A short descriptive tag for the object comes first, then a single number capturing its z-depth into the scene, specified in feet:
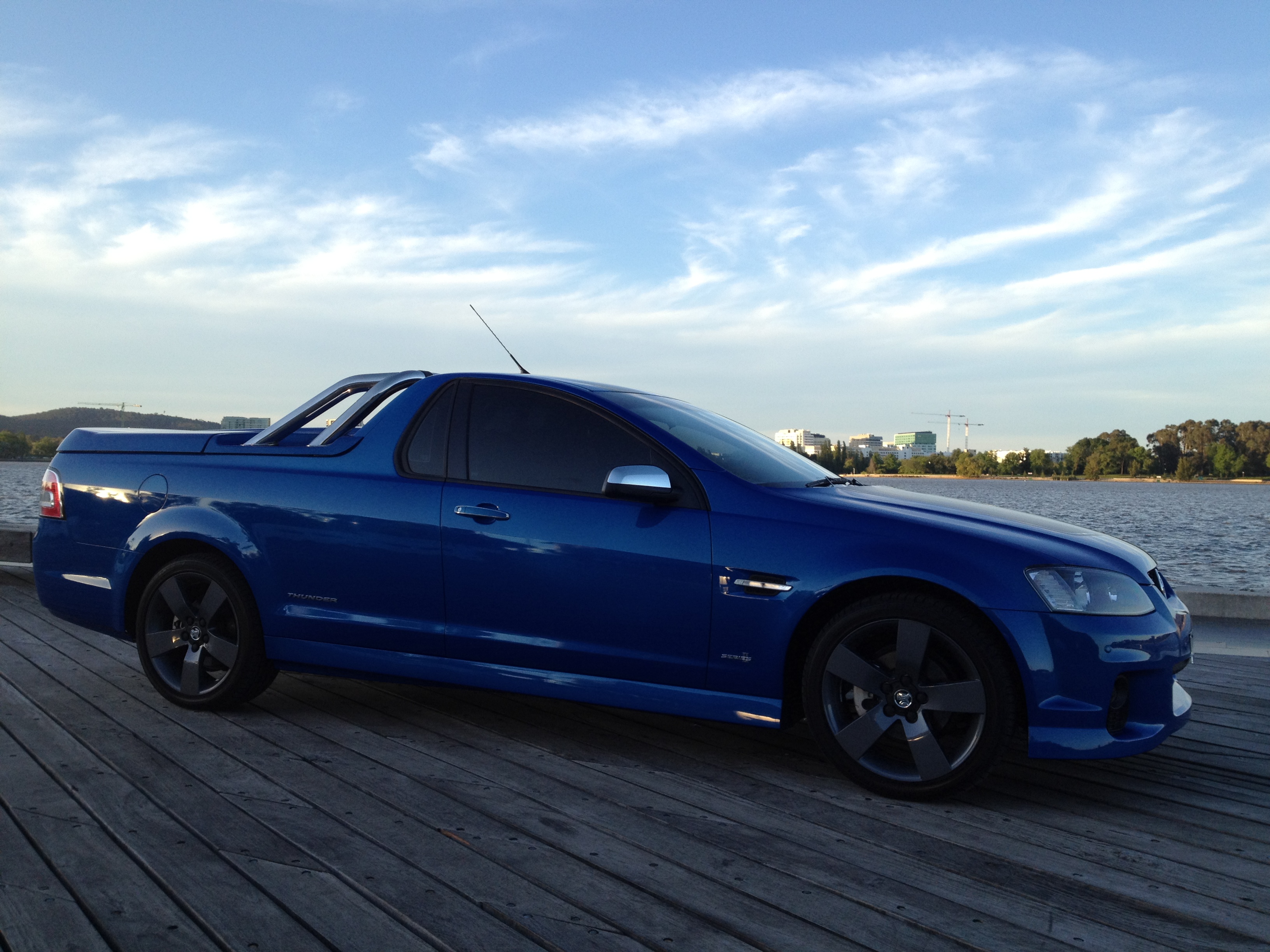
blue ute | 10.30
